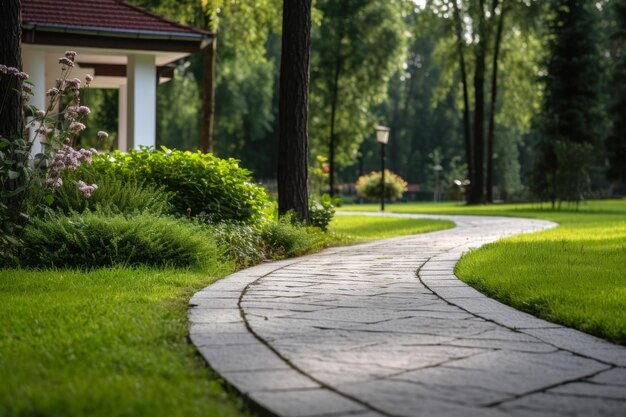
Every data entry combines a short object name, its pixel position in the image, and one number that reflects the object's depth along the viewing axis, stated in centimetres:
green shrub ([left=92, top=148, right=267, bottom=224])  1052
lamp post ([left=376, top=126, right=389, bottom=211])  2741
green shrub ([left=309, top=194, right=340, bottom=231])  1322
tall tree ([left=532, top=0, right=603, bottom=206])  3100
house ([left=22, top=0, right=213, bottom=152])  1511
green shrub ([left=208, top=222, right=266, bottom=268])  913
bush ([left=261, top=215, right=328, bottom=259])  1010
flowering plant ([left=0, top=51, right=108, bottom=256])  792
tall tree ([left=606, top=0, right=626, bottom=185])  3556
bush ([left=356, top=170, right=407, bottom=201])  3288
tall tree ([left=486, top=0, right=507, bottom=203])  3250
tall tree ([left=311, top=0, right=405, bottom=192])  3934
